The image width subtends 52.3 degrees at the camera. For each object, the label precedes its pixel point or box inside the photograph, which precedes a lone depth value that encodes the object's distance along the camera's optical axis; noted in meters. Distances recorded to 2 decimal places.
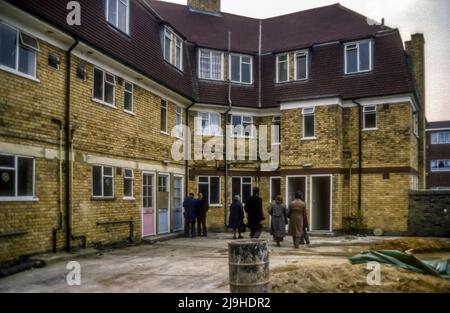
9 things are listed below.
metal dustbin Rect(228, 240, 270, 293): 7.35
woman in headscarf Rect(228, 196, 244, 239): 17.64
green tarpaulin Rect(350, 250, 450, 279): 8.93
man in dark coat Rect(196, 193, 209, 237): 19.11
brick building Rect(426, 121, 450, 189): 44.78
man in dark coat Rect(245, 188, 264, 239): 15.08
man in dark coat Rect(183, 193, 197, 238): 18.70
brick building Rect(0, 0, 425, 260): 11.28
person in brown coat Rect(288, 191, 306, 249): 15.36
